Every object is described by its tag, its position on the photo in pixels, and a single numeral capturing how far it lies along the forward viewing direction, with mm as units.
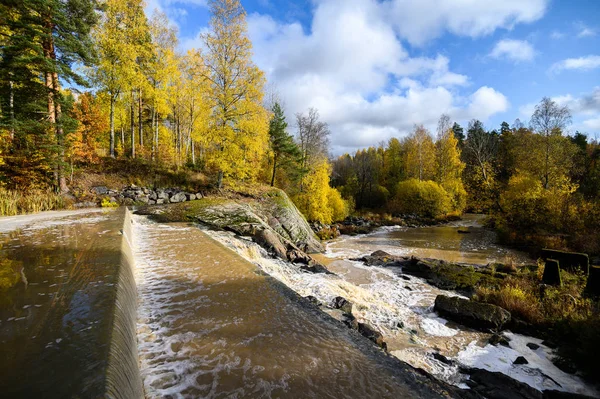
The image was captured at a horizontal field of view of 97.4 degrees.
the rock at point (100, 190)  15436
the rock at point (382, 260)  14304
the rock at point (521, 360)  5950
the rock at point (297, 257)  11622
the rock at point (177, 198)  16203
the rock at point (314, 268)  10593
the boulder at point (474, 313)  7527
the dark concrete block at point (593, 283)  8933
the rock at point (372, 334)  5141
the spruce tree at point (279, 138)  26141
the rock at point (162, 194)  16375
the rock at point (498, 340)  6777
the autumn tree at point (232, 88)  15781
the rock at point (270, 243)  11491
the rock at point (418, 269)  12367
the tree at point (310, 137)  32594
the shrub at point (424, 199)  34656
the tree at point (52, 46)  12234
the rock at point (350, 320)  5496
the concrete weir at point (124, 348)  2176
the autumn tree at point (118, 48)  17750
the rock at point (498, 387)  4634
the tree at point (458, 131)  61319
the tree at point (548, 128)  20594
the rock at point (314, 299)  6430
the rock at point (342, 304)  6752
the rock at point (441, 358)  5720
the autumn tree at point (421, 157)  40844
